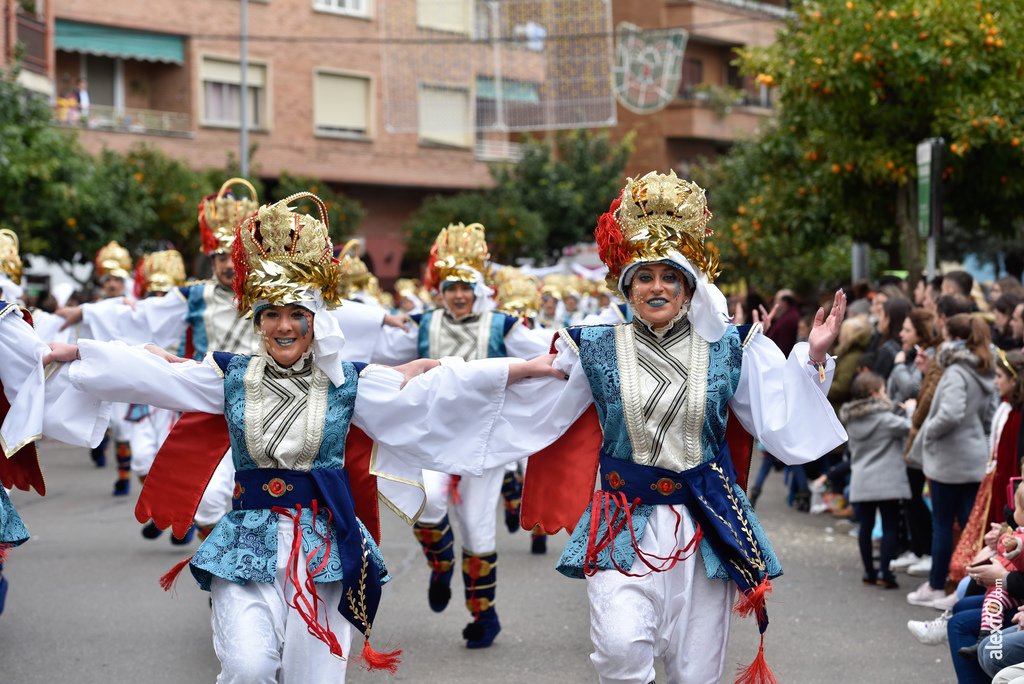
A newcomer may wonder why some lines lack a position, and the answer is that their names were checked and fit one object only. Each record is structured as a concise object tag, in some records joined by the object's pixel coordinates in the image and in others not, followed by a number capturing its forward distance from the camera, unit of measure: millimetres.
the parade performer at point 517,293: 11514
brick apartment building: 28203
